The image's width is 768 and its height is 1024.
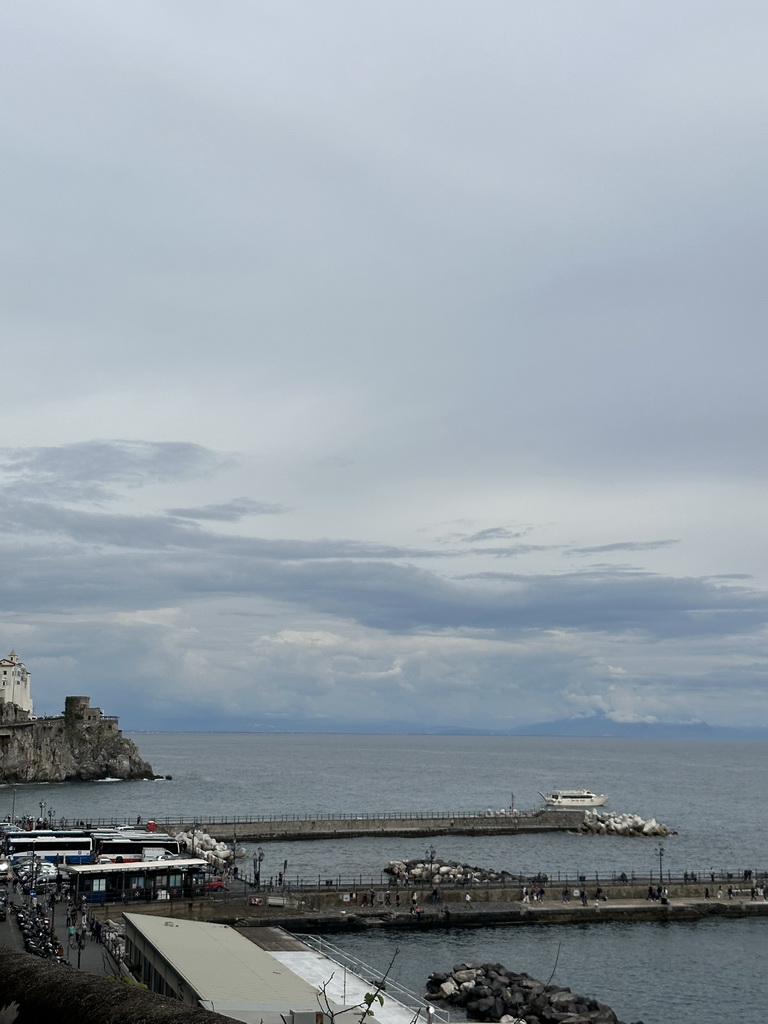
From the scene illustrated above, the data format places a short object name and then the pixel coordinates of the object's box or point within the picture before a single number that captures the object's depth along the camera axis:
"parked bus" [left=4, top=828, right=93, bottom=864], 71.56
